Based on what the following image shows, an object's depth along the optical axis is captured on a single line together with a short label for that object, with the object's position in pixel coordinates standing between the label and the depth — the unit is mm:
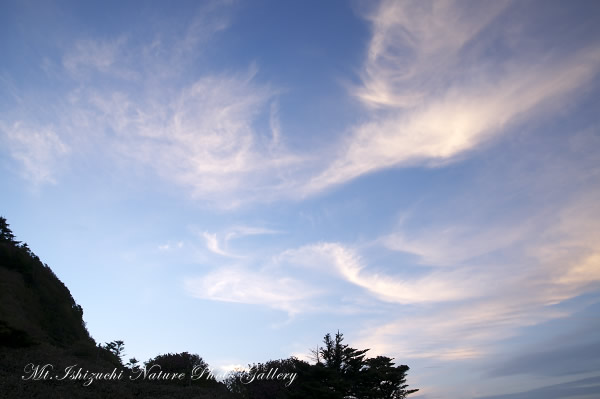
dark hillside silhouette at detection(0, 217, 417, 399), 30000
